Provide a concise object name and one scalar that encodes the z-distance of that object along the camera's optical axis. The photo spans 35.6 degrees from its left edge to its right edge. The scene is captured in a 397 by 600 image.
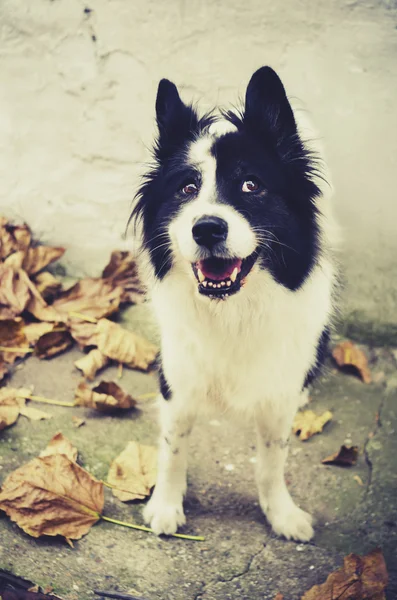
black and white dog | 2.00
